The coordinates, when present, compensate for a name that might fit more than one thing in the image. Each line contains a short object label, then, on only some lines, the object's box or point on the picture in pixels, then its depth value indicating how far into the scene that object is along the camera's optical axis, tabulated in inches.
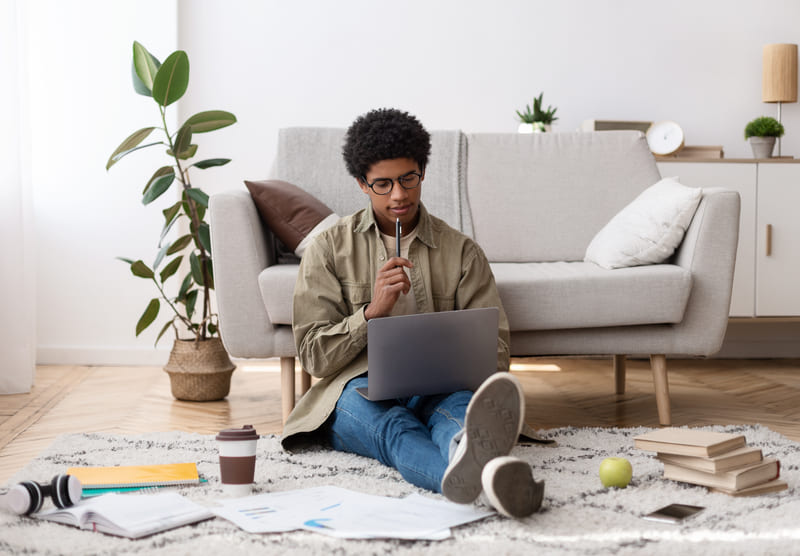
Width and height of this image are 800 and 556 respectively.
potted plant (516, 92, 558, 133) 149.0
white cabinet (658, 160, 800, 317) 145.7
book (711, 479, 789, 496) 68.9
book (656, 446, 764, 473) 68.9
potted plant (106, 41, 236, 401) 115.8
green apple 71.0
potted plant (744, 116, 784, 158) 150.4
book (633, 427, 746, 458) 69.7
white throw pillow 101.9
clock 151.7
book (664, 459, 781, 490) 68.6
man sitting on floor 72.9
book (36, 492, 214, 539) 59.2
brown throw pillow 103.3
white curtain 124.0
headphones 62.1
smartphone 62.4
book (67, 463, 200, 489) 69.2
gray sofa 98.0
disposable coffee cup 67.4
